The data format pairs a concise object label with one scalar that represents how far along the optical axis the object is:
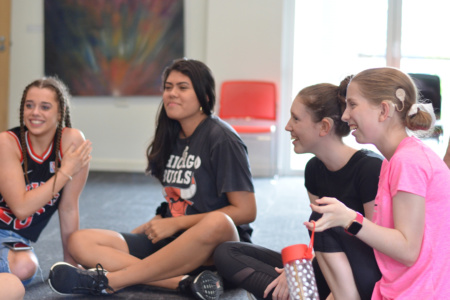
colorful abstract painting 5.54
